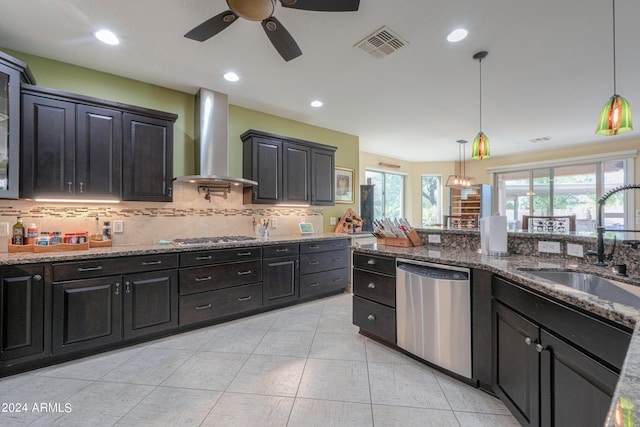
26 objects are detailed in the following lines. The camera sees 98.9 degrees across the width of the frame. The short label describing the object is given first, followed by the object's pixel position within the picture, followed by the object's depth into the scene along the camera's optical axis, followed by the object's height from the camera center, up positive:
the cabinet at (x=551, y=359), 1.02 -0.65
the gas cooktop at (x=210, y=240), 2.97 -0.28
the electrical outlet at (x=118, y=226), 2.91 -0.11
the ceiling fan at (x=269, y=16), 1.61 +1.26
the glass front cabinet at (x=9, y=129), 2.18 +0.70
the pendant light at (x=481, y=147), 3.02 +0.77
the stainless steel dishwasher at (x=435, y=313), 1.93 -0.73
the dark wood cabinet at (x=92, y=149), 2.36 +0.64
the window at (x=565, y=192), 5.45 +0.58
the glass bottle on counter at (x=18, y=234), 2.37 -0.16
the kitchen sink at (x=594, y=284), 1.39 -0.39
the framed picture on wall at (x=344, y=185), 5.03 +0.59
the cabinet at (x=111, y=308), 2.19 -0.81
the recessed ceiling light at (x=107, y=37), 2.26 +1.52
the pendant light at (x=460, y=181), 5.33 +0.69
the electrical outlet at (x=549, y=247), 1.98 -0.22
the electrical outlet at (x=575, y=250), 1.83 -0.23
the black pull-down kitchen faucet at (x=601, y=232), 1.65 -0.09
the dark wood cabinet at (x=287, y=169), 3.66 +0.68
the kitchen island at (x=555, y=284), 0.51 -0.32
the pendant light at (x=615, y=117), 1.92 +0.71
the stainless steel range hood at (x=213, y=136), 3.26 +0.97
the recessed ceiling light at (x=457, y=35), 2.23 +1.51
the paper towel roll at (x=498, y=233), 2.14 -0.13
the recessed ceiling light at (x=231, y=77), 2.93 +1.53
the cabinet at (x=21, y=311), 2.00 -0.71
